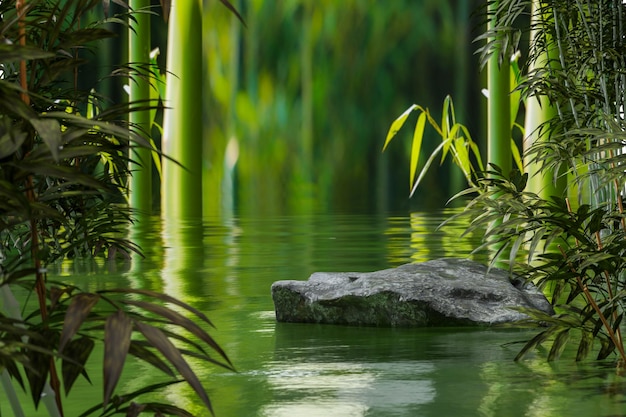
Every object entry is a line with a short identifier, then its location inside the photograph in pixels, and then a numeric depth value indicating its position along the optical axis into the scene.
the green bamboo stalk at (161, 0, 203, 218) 15.66
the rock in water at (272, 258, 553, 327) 6.52
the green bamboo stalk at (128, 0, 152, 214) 14.95
